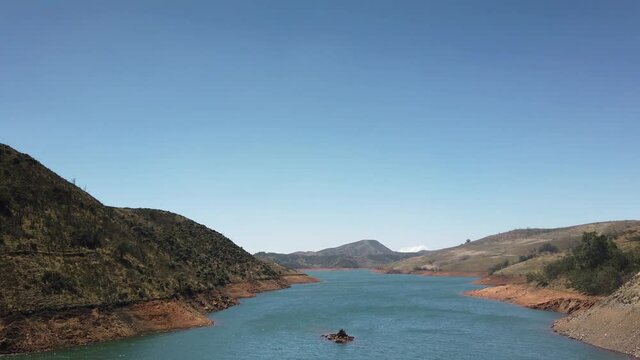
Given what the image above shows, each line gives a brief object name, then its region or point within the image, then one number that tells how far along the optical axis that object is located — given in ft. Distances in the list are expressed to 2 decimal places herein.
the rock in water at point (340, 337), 250.16
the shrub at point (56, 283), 241.55
